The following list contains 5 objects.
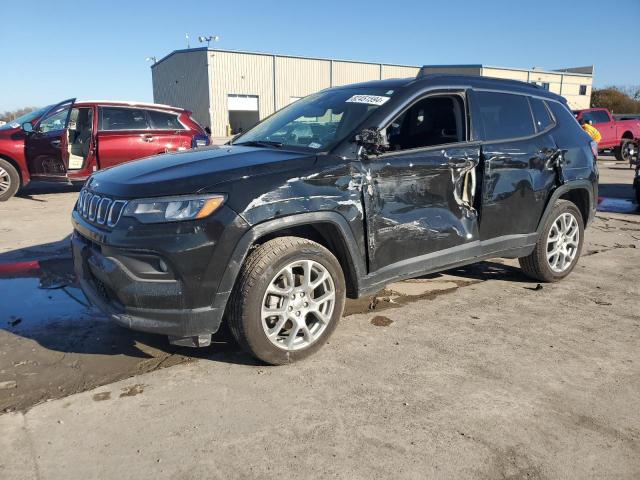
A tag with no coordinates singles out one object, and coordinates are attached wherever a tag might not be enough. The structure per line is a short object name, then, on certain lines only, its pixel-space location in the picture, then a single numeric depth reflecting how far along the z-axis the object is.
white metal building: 40.97
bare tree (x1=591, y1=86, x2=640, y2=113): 57.38
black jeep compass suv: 2.90
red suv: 9.38
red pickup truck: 18.98
